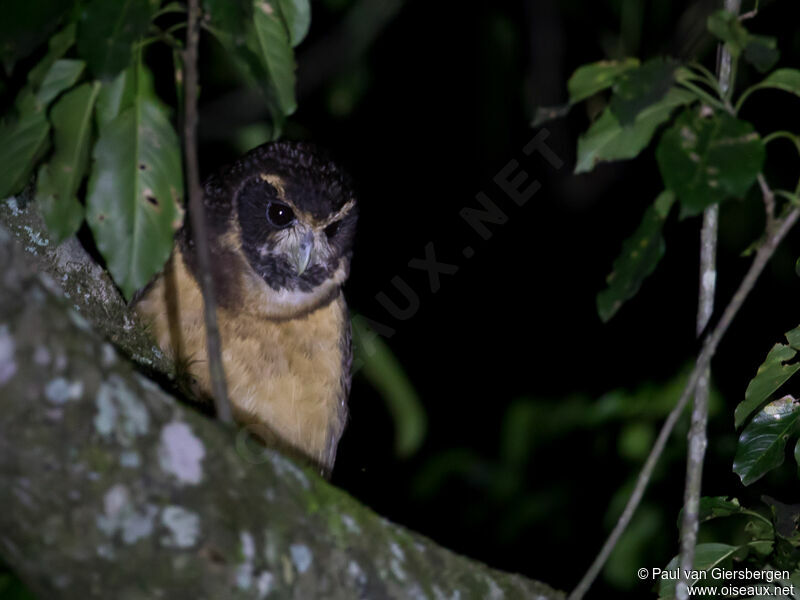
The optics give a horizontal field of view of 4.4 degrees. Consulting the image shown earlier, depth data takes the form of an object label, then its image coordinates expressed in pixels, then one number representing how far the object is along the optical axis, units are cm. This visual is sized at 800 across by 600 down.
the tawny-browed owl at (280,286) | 795
